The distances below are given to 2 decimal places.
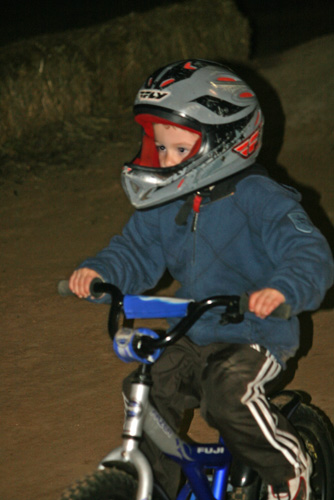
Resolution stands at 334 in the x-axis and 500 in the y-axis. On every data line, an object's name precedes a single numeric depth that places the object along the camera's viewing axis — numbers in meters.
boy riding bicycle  5.01
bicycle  4.41
